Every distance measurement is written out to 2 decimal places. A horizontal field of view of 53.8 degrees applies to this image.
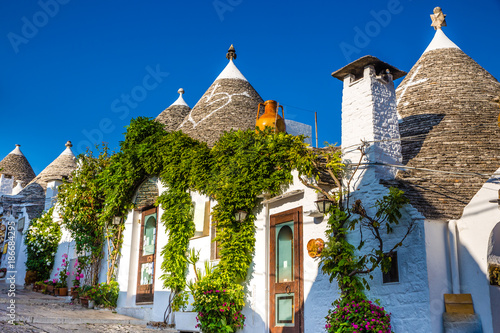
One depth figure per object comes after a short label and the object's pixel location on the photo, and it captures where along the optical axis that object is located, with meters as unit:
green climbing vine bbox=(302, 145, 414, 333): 7.14
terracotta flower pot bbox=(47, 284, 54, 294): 16.78
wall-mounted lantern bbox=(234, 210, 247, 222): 9.73
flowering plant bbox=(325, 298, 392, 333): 6.97
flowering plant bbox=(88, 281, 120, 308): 13.42
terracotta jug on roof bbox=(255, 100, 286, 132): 11.61
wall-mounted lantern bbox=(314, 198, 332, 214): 8.03
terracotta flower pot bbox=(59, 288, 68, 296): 16.28
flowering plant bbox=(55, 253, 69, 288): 16.81
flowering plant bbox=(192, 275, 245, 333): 9.22
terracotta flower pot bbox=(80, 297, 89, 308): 13.67
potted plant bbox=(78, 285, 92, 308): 13.68
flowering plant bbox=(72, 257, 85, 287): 15.01
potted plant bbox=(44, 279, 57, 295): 16.83
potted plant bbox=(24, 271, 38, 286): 18.89
